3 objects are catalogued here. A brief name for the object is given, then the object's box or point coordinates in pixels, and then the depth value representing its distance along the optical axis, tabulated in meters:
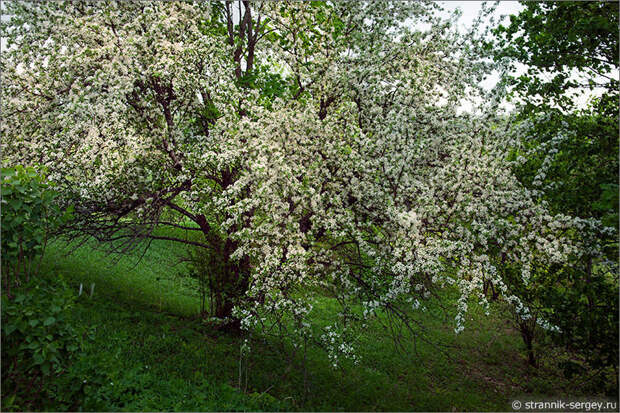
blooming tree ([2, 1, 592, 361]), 8.52
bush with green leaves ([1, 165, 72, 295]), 5.20
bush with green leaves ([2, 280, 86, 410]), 4.86
